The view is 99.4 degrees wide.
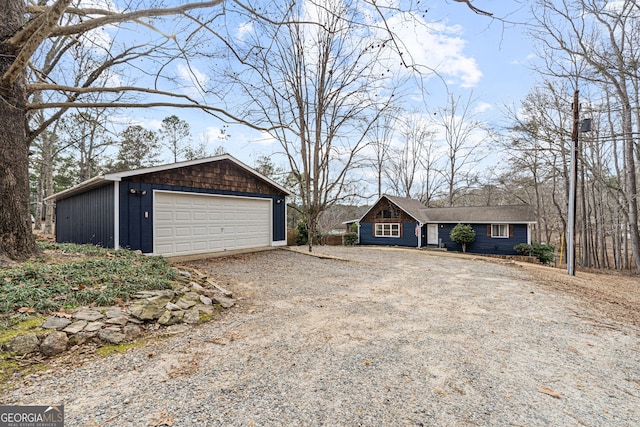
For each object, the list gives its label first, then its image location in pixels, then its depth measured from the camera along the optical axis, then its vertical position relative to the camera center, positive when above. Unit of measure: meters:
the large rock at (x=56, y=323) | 2.77 -1.04
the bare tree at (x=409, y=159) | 21.47 +4.96
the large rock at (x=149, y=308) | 3.37 -1.11
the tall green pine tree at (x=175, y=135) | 20.50 +6.62
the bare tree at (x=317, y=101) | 10.16 +4.67
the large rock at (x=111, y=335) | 2.89 -1.23
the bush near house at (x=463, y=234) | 16.90 -1.06
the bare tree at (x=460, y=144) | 20.02 +5.71
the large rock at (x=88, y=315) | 3.01 -1.04
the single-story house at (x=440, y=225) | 16.09 -0.48
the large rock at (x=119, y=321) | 3.10 -1.13
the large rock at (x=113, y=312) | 3.17 -1.07
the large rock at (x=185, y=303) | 3.86 -1.19
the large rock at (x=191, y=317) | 3.63 -1.31
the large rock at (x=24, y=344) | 2.46 -1.11
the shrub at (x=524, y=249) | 15.02 -1.83
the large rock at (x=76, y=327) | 2.80 -1.09
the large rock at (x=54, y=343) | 2.57 -1.16
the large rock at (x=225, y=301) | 4.30 -1.31
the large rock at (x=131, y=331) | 3.05 -1.26
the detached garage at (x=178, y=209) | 7.40 +0.41
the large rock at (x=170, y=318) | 3.46 -1.25
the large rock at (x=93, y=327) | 2.90 -1.13
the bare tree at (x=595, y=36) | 8.71 +6.41
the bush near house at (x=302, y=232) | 15.96 -0.74
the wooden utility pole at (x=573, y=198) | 8.68 +0.57
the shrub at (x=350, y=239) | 20.05 -1.49
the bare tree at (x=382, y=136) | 10.62 +4.10
